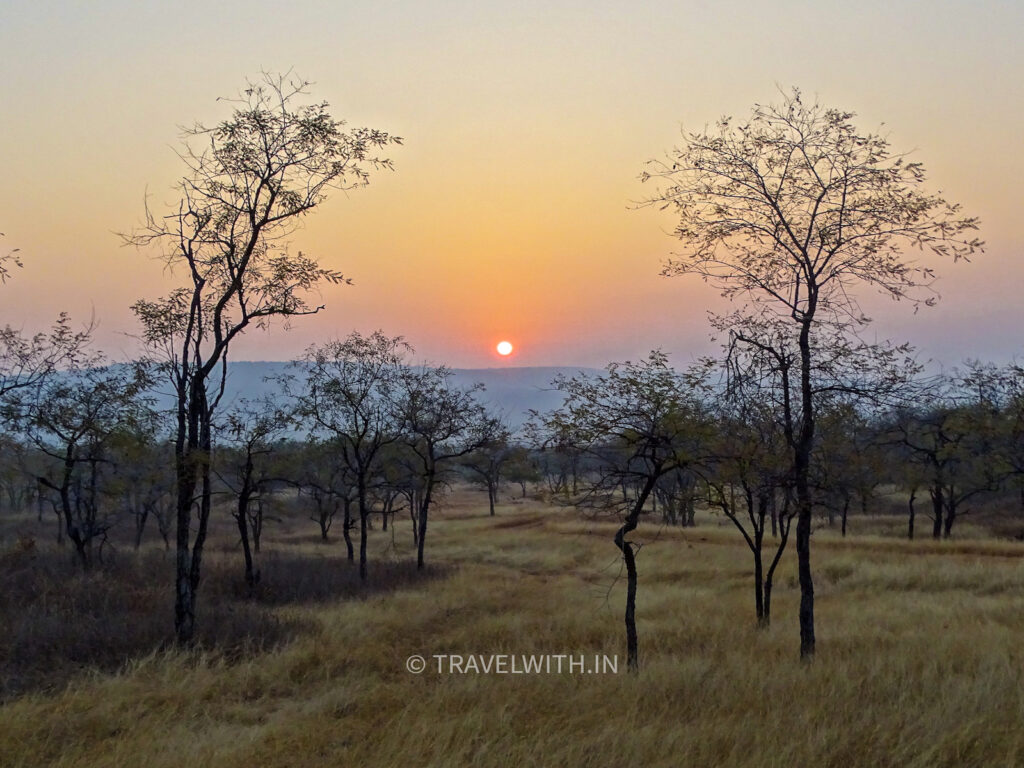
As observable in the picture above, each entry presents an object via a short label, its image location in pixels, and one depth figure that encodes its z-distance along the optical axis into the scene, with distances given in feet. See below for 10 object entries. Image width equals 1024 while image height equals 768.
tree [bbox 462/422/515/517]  181.06
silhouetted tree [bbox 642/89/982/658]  38.06
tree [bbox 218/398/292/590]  77.61
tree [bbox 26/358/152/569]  68.03
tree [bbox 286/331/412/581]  86.07
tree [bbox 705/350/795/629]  38.45
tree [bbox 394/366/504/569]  92.32
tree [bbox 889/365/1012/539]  101.96
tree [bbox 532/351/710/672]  40.88
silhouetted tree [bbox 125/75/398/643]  46.96
